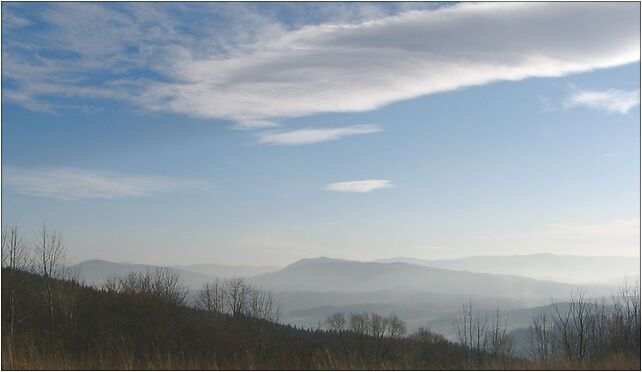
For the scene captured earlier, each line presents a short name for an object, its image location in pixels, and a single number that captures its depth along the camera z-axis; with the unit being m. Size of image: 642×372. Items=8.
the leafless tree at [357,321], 42.30
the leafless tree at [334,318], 56.91
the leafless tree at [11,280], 38.78
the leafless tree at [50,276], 40.07
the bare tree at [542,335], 39.22
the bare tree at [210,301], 63.05
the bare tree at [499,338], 44.26
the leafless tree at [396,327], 49.97
